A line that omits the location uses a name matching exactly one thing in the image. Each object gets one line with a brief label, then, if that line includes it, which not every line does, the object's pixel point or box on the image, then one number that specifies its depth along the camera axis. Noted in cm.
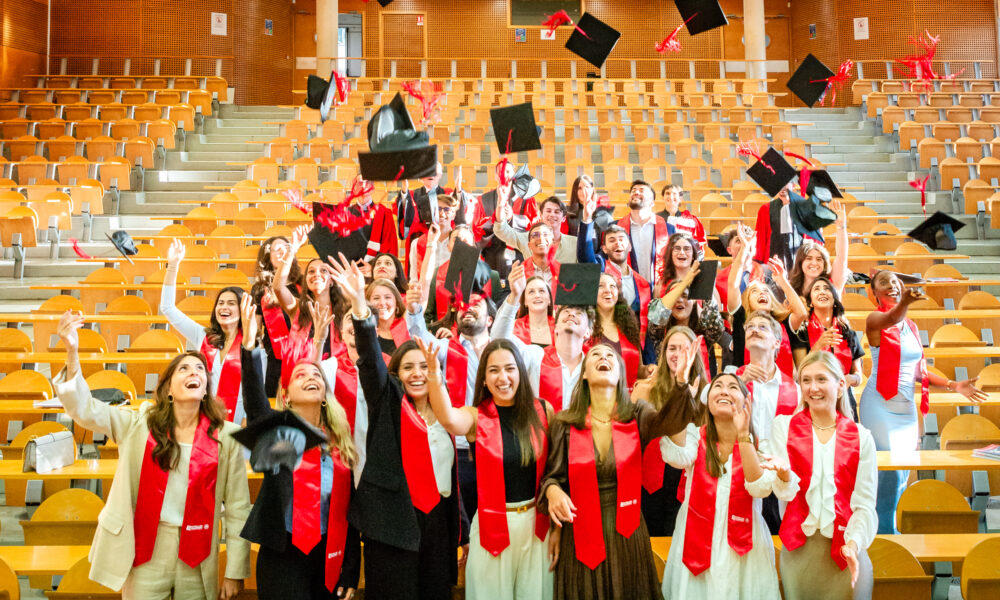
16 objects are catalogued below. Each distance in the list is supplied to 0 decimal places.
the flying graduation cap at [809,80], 619
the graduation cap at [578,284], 299
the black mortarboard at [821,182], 414
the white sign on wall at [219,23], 1212
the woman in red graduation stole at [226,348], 321
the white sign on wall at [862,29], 1226
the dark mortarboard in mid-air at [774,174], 434
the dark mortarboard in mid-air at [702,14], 576
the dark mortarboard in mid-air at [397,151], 323
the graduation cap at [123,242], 479
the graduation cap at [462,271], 337
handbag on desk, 299
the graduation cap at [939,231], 455
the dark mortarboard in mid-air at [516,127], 442
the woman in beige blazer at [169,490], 232
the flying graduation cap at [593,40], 570
